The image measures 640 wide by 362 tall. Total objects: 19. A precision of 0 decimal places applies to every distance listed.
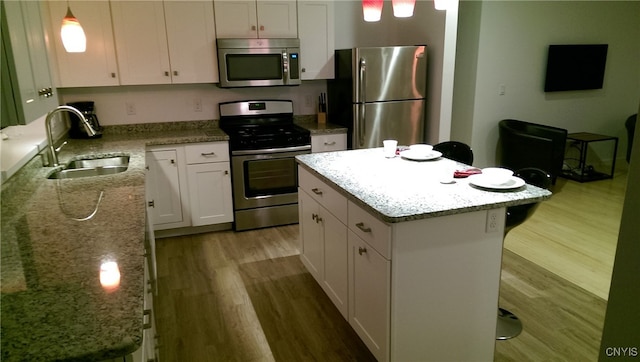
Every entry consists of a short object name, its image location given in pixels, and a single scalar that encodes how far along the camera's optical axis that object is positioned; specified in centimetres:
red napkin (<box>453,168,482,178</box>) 225
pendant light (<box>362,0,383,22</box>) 227
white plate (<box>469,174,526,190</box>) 202
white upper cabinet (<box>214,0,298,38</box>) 382
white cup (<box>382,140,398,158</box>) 273
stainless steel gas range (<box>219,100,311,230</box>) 389
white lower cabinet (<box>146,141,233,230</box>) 371
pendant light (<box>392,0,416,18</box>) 216
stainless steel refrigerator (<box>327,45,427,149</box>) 389
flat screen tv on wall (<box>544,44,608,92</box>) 536
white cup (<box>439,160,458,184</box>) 217
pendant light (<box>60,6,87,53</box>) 242
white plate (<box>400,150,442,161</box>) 264
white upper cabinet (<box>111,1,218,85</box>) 359
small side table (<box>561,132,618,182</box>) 541
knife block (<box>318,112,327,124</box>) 449
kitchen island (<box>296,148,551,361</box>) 183
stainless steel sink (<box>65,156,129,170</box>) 293
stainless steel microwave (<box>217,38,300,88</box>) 387
